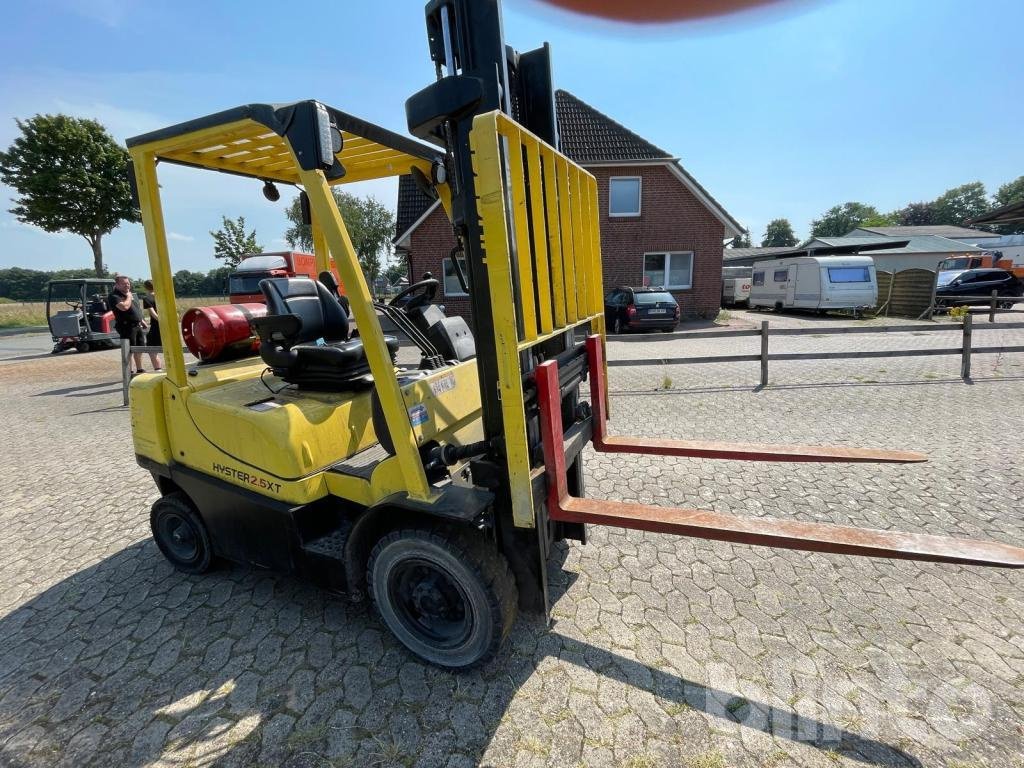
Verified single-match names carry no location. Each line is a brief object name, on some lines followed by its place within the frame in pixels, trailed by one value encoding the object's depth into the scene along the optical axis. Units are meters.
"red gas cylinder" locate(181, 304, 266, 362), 3.35
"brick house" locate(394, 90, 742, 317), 18.48
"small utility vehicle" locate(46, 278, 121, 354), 15.78
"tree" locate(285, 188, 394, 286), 42.62
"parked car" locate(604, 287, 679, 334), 15.36
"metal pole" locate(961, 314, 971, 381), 8.00
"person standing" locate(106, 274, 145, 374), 9.17
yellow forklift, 2.05
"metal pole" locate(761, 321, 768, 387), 8.26
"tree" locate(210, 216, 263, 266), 34.31
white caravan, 19.55
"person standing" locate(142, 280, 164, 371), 9.84
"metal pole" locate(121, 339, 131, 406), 8.12
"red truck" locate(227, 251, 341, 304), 16.25
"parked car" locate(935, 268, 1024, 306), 21.61
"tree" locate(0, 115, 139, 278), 26.61
